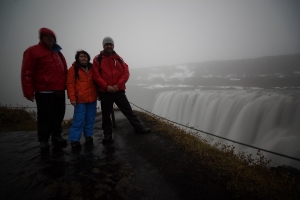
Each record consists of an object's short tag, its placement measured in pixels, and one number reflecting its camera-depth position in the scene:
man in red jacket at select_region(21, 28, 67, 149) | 3.21
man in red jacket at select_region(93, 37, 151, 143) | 3.85
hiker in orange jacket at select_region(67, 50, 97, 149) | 3.67
